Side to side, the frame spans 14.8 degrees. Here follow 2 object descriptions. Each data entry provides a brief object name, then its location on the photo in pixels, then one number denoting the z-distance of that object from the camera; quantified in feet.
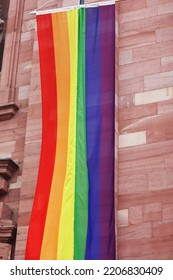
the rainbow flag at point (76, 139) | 33.42
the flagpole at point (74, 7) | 40.08
